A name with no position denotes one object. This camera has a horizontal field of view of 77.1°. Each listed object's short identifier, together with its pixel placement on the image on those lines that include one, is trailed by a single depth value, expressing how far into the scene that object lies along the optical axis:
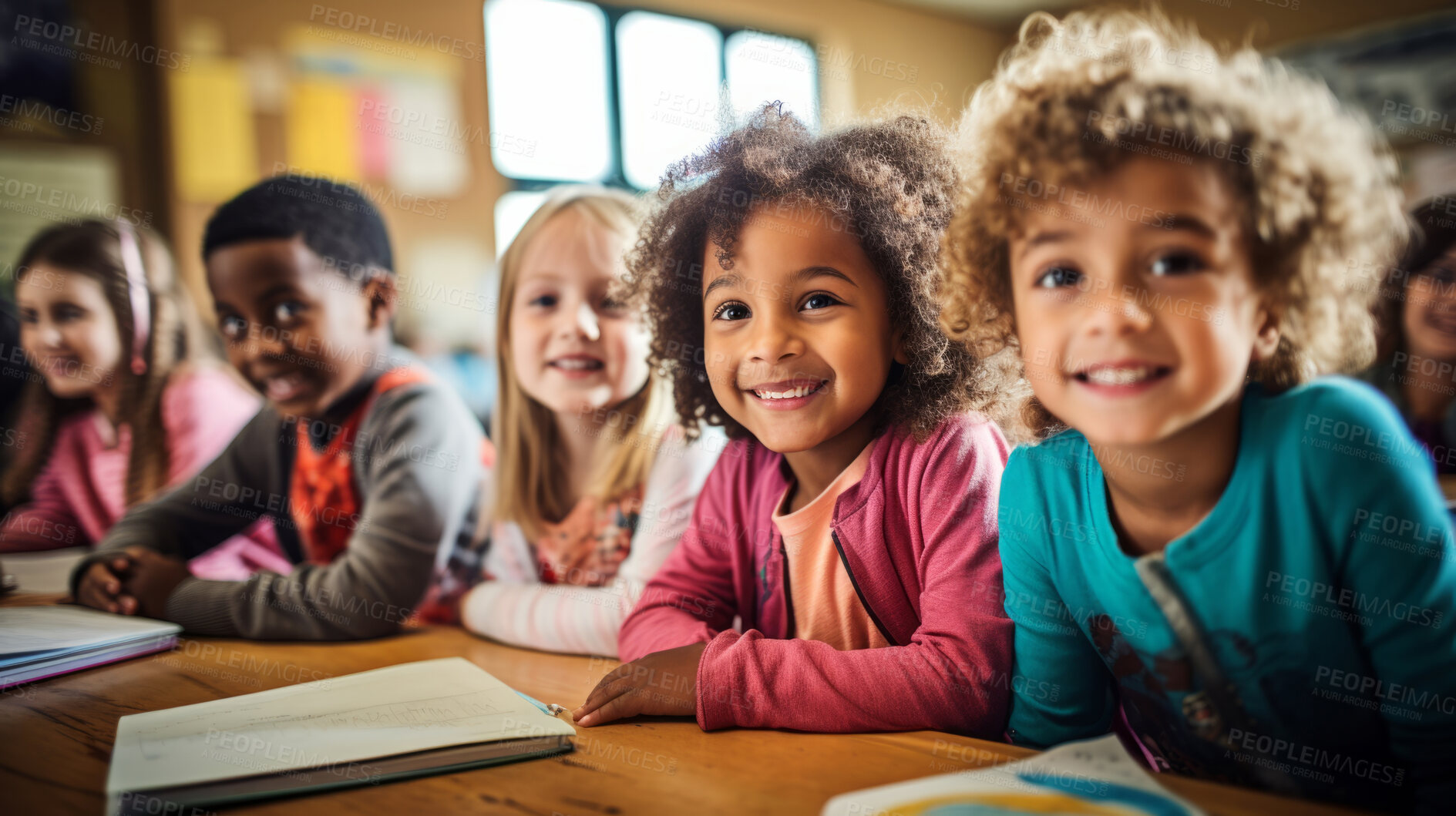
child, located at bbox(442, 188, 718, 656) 1.33
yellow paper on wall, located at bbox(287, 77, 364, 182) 2.84
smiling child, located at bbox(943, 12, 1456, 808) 0.74
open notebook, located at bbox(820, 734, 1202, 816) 0.69
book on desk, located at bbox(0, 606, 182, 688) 1.25
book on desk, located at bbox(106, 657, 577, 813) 0.81
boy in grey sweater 1.44
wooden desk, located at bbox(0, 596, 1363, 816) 0.79
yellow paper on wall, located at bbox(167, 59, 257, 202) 2.89
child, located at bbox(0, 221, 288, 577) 1.82
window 3.09
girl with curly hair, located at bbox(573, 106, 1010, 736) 0.94
